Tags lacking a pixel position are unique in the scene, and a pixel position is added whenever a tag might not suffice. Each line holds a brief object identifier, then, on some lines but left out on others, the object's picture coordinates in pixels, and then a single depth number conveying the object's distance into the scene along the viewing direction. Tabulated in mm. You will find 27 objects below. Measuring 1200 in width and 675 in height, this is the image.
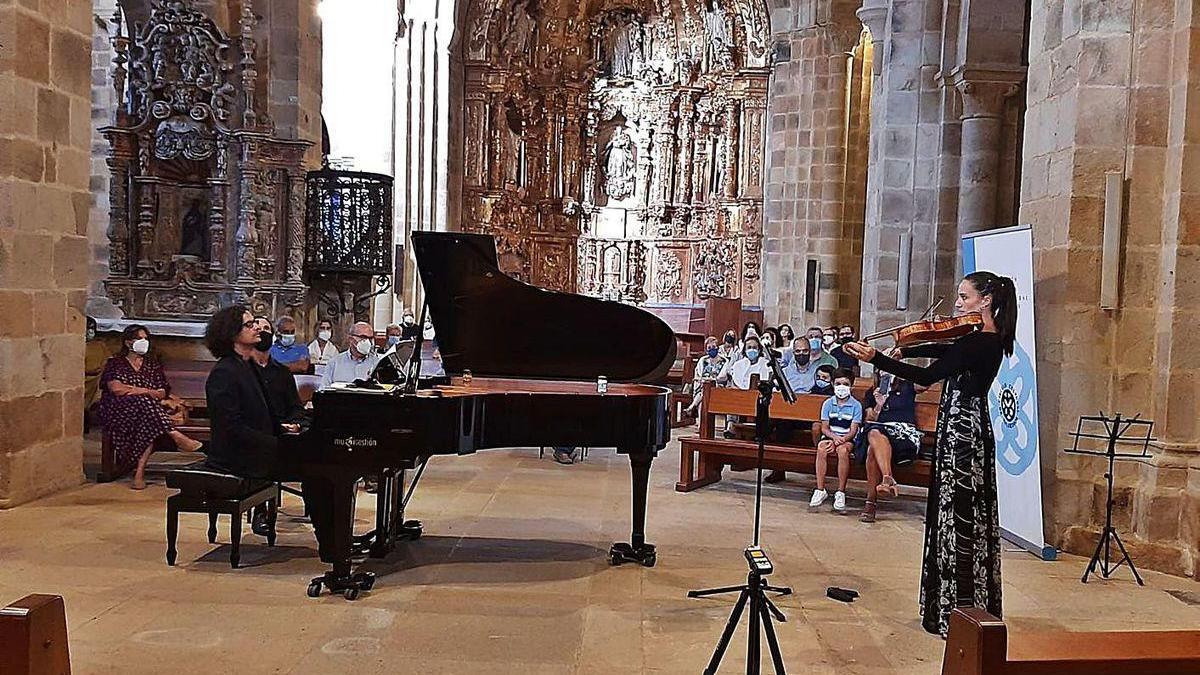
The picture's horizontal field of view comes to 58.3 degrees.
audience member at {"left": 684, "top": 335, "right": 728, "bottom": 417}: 12148
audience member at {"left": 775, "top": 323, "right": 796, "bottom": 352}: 11766
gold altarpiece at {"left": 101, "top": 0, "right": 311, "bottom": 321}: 11469
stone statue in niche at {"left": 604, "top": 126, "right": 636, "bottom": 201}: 23406
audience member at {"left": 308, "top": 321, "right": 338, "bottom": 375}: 10227
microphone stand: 3799
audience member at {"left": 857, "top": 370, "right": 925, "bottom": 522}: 7641
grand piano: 5297
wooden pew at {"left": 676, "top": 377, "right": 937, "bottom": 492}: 8102
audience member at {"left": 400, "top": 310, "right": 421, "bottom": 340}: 11942
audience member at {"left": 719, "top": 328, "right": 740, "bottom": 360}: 12531
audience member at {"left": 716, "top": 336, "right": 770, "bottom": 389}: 10977
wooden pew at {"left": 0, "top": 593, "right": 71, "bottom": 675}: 1731
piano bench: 5590
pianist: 5477
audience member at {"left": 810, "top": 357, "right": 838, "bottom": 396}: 9188
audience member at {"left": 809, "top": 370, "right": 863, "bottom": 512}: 7902
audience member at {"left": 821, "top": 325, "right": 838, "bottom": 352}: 10742
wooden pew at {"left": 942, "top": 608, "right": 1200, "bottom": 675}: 1878
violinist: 4781
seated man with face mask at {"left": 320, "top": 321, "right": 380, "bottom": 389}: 8305
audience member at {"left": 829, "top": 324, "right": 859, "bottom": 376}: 10438
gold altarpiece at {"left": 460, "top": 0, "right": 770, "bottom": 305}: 22000
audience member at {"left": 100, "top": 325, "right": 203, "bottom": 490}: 7824
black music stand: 6137
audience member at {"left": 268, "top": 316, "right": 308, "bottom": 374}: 9383
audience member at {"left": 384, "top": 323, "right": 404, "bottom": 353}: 11642
